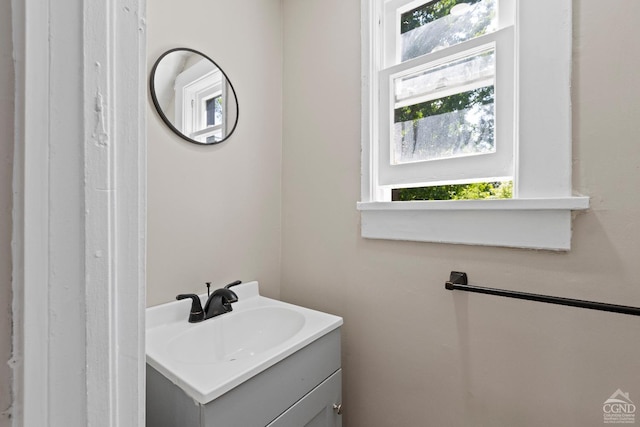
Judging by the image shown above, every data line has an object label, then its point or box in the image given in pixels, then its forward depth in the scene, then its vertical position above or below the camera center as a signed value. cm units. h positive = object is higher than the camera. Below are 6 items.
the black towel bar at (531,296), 68 -23
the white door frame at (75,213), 24 +0
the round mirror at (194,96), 102 +45
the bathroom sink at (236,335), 93 -44
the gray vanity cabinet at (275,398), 66 -49
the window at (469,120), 78 +31
